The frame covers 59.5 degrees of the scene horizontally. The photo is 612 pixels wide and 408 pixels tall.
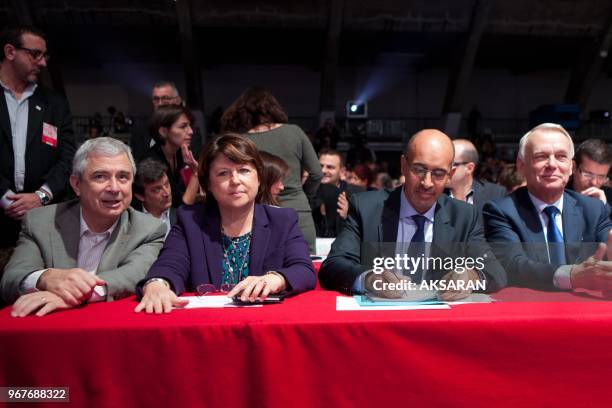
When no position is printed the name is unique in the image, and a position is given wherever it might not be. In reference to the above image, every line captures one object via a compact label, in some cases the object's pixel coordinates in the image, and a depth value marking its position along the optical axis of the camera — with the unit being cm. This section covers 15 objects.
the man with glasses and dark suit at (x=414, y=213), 193
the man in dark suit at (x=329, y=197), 489
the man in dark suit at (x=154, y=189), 310
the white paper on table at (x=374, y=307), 143
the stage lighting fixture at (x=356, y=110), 1730
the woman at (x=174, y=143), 314
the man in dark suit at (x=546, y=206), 198
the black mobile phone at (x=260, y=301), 155
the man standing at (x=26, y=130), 270
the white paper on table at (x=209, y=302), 151
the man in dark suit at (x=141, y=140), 331
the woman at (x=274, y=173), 259
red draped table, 128
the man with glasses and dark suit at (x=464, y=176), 333
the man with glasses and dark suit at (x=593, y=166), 296
